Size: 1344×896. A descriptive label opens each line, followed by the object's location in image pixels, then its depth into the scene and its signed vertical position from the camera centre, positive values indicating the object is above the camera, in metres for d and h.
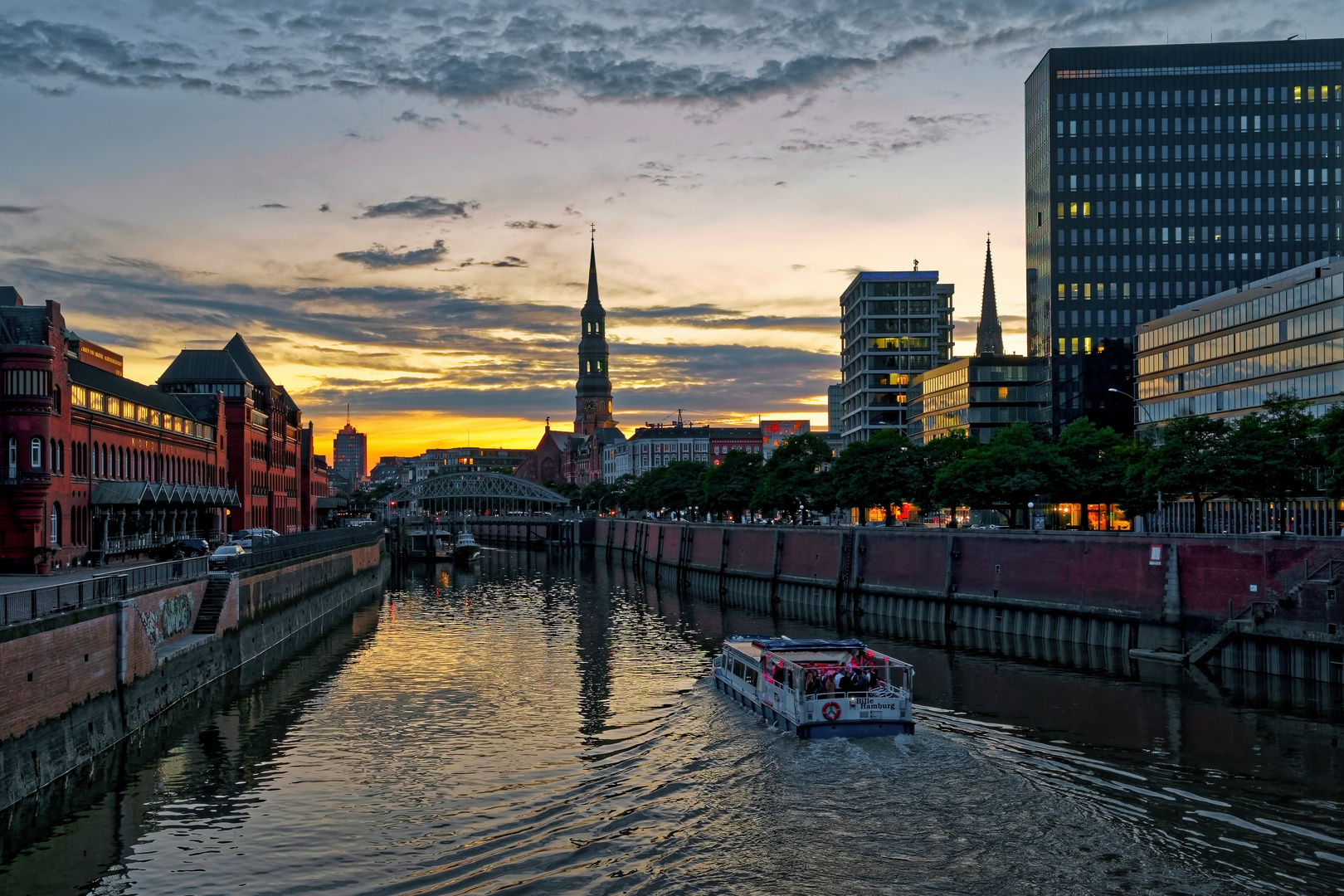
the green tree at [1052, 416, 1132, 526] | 107.62 +0.50
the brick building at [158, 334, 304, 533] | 135.25 +7.46
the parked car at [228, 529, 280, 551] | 103.50 -4.85
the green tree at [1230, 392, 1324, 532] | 78.44 +0.73
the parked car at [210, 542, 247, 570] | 65.88 -4.41
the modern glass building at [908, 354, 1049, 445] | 171.88 +11.60
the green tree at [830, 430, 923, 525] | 125.56 +0.02
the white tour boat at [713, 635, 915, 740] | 43.75 -8.32
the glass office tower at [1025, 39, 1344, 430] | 172.38 +43.42
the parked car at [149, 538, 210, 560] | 81.62 -4.65
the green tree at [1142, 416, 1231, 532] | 79.88 +0.64
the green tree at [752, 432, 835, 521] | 144.12 -0.54
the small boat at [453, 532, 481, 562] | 194.75 -11.97
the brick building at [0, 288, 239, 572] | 70.12 +1.85
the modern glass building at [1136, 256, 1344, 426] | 110.06 +12.67
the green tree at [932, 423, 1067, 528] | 105.06 -0.36
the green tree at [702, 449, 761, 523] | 177.50 -1.14
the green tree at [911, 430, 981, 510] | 125.94 +1.88
